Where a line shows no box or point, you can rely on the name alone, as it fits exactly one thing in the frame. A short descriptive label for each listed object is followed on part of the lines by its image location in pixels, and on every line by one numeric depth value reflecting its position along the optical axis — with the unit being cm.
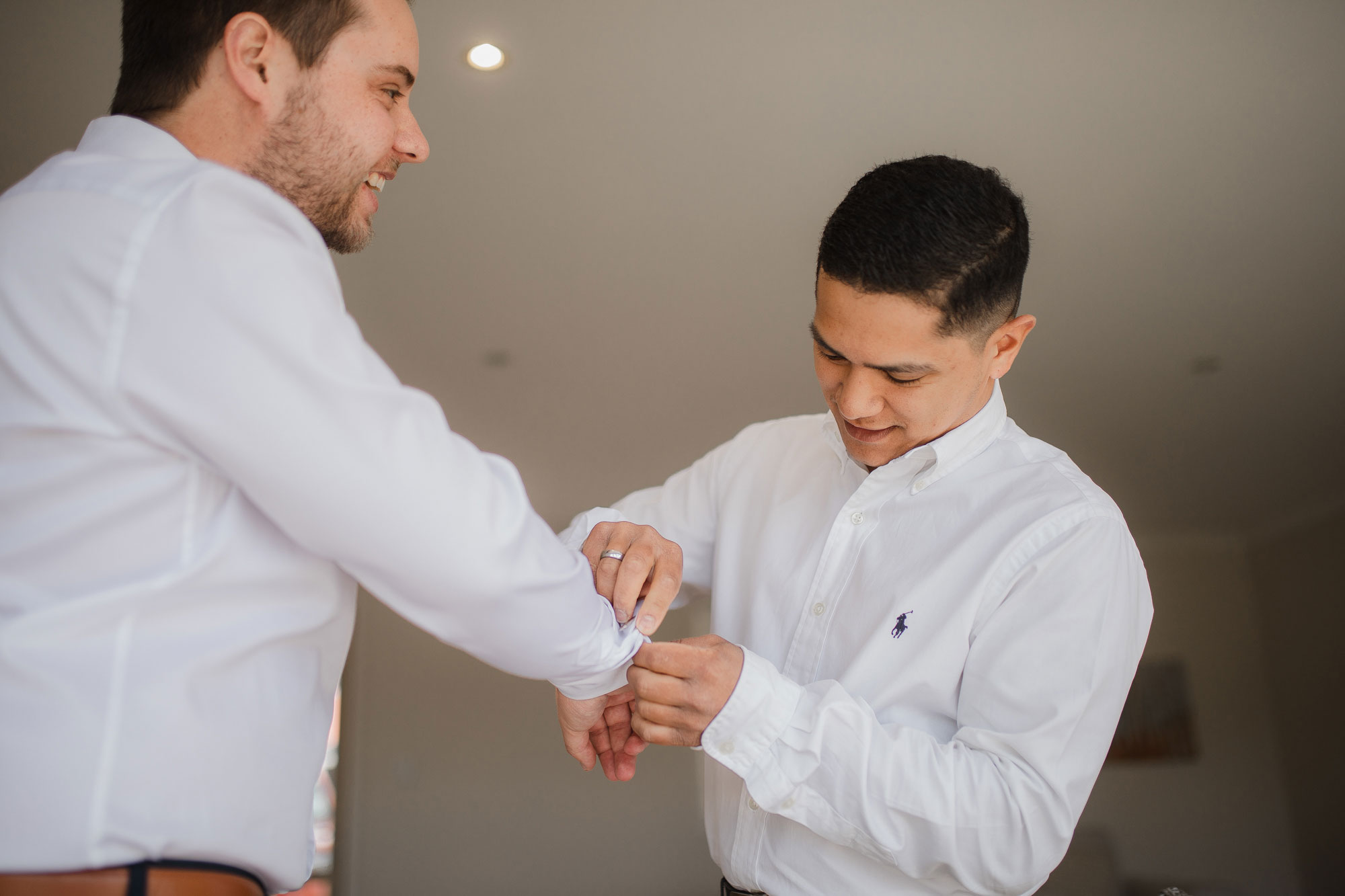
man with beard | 78
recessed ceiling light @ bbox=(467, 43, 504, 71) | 282
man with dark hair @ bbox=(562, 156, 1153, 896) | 121
